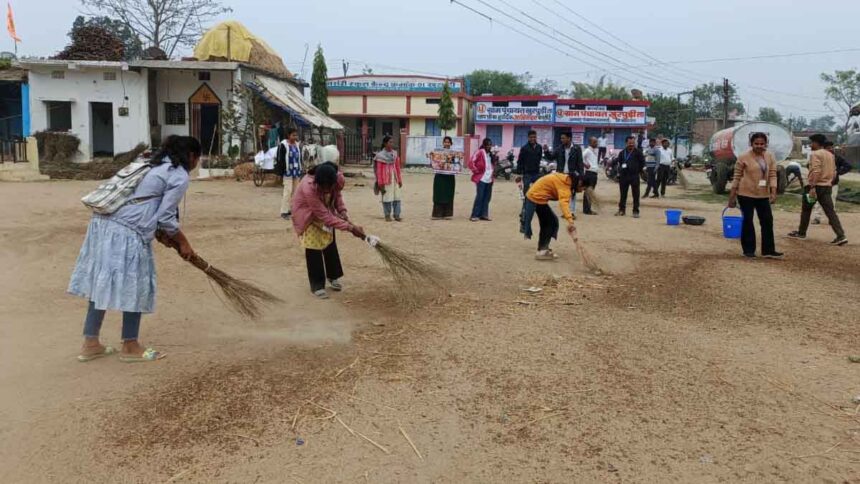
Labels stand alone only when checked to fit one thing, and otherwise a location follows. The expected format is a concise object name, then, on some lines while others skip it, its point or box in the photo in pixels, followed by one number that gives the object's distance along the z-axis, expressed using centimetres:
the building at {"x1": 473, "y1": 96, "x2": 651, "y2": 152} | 3672
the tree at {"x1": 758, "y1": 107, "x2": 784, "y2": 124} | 8169
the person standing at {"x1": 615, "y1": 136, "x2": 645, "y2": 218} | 1218
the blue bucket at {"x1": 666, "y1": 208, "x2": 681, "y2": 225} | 1113
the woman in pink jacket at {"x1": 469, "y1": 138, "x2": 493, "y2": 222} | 1134
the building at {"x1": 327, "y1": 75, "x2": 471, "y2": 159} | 3612
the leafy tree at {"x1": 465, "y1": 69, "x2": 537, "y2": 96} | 6066
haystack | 2328
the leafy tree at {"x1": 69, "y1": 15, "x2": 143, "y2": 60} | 3378
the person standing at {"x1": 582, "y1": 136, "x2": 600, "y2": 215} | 1244
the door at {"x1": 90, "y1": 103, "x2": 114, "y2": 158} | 2316
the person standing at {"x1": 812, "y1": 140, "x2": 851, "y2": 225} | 944
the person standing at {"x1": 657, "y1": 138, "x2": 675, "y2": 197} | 1661
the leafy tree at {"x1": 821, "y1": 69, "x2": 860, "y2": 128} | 5553
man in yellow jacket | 759
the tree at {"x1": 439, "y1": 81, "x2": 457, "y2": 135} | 3353
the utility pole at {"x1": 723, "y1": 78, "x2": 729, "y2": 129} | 3988
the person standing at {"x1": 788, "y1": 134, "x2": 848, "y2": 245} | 929
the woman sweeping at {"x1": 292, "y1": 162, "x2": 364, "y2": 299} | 566
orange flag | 2356
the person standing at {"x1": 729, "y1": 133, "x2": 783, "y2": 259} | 813
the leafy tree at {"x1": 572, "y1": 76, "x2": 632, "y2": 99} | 5522
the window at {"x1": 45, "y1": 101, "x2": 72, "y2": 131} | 2219
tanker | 1708
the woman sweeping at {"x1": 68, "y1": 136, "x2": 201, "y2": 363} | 394
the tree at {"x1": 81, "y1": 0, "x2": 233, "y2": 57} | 3028
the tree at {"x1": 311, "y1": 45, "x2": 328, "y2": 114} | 3350
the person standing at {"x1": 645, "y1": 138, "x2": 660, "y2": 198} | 1617
